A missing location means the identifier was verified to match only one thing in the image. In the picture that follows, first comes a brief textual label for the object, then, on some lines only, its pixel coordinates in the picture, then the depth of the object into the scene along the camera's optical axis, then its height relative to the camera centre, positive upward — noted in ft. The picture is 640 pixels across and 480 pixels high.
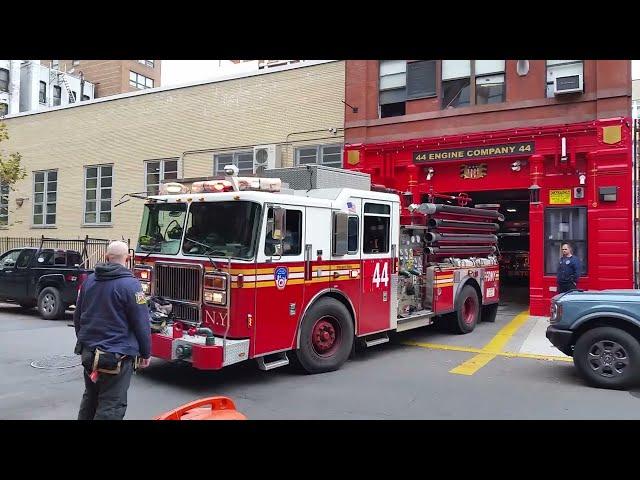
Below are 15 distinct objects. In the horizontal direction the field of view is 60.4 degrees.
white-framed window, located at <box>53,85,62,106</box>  160.86 +45.52
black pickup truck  40.93 -2.30
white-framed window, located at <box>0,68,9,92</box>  147.43 +45.18
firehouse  41.24 +6.48
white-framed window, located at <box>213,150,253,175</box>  61.31 +10.30
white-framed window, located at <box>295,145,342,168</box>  56.54 +10.19
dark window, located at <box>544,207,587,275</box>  42.98 +1.93
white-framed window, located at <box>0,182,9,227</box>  82.47 +6.14
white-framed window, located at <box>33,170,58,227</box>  78.12 +7.35
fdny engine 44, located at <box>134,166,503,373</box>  21.61 -0.65
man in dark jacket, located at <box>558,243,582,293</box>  37.76 -0.81
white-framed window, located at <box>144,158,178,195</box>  66.74 +9.85
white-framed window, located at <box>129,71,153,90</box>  175.63 +55.53
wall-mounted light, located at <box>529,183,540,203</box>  44.36 +5.23
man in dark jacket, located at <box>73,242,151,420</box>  13.73 -2.19
